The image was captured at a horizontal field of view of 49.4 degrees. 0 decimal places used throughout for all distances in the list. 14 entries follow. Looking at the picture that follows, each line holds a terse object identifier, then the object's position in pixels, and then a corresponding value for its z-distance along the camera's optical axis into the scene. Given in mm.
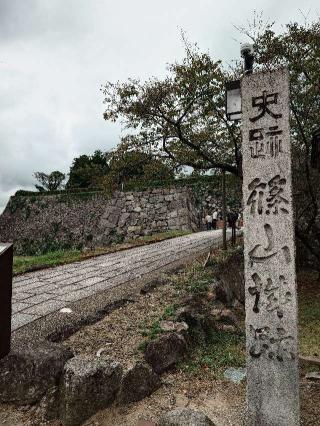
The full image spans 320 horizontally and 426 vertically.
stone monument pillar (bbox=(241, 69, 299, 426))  2672
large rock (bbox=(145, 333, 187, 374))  3461
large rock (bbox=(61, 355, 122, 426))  2754
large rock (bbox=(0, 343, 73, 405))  2990
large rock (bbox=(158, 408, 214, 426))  2504
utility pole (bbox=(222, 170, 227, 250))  9781
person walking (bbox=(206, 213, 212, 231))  21453
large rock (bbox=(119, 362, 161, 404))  2984
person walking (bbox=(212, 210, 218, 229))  21531
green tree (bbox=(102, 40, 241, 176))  8477
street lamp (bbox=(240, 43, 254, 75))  3080
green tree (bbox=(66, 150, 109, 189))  30666
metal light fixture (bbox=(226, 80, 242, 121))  3033
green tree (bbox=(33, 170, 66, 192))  42969
